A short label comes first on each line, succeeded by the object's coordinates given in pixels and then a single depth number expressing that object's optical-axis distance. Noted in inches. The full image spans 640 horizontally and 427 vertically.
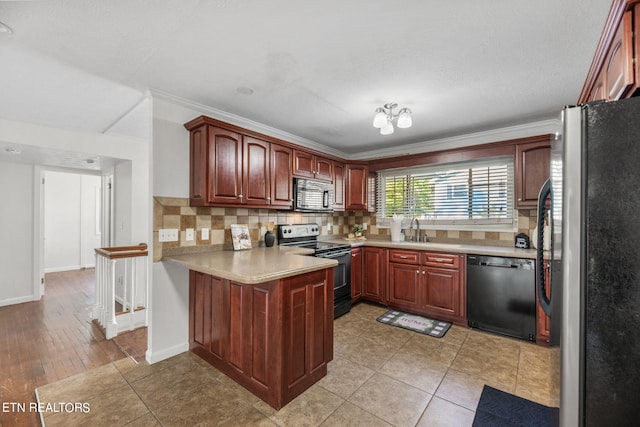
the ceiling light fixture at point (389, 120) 95.8
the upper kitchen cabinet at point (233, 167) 98.7
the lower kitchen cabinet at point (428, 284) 126.5
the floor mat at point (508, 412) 67.8
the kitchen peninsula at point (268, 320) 72.2
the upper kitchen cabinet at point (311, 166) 133.6
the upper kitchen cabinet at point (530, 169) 118.4
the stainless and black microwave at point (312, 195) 133.3
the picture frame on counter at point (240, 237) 115.5
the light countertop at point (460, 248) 113.3
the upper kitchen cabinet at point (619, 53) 48.9
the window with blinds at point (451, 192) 137.9
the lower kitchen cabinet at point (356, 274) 150.8
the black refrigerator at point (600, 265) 34.7
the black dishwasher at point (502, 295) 110.0
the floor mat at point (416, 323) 119.8
